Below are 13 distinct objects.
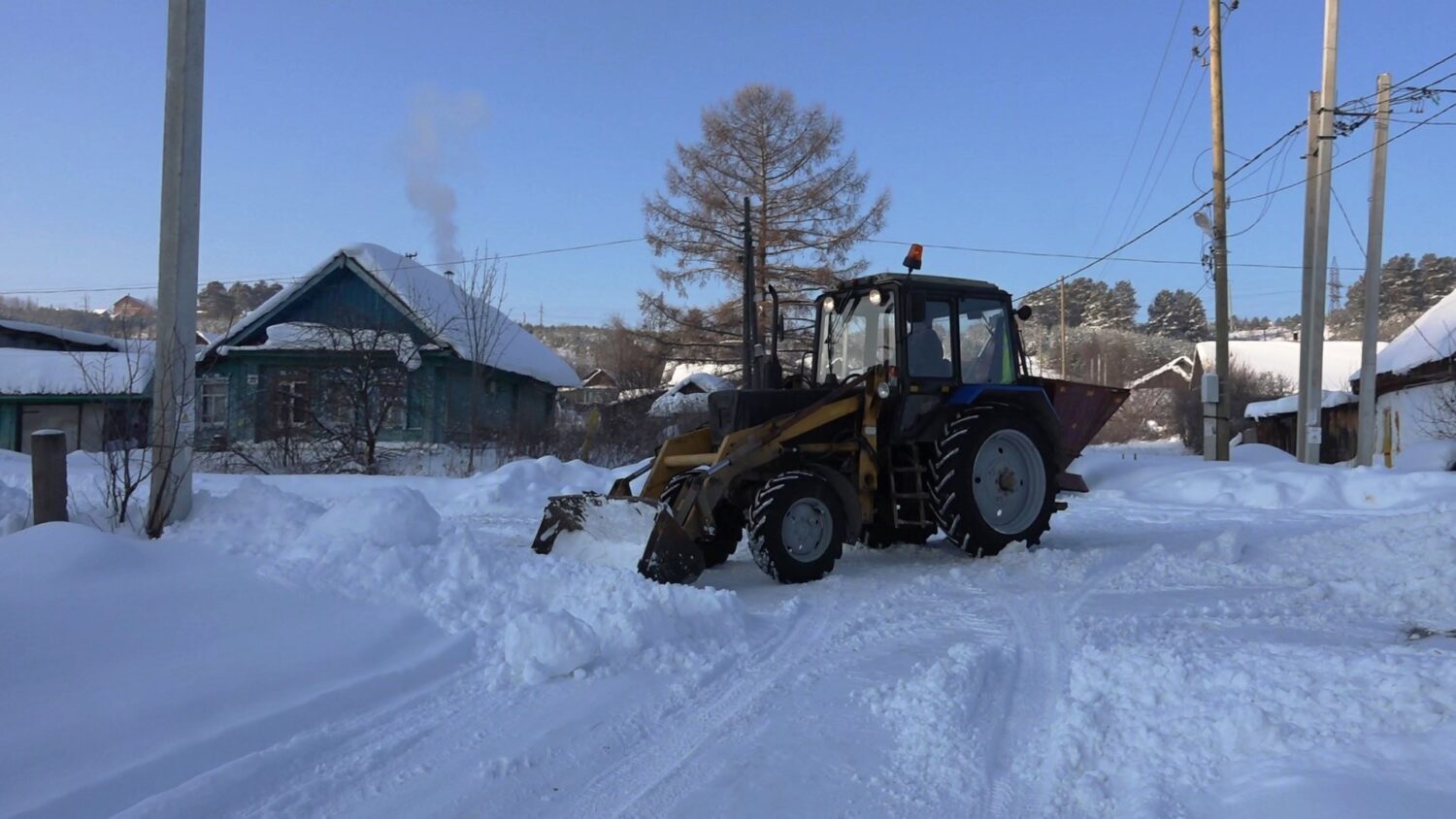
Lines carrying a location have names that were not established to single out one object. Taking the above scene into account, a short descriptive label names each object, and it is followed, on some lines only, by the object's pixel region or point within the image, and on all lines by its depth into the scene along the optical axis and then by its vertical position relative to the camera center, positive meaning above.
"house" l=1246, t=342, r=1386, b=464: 30.59 -0.22
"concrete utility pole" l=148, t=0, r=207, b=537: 6.59 +0.88
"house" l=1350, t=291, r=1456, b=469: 21.30 +0.92
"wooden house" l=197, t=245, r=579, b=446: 18.89 +0.93
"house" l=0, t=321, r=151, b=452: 24.94 +0.01
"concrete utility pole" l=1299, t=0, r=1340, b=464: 16.58 +3.58
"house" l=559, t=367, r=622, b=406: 35.66 +0.53
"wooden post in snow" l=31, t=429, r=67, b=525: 6.07 -0.47
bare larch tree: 29.20 +6.30
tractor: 6.98 -0.34
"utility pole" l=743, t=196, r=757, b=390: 22.25 +2.44
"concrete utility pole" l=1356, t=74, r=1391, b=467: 16.39 +2.41
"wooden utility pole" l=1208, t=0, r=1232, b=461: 18.00 +2.93
